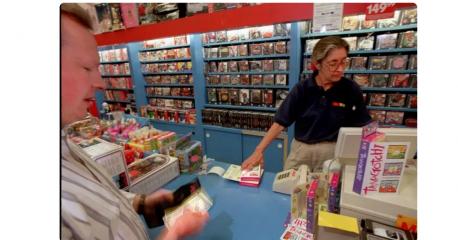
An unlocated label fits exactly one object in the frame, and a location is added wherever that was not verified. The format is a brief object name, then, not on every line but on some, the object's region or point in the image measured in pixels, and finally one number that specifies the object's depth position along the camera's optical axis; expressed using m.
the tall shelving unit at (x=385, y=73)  2.50
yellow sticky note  0.72
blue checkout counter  1.03
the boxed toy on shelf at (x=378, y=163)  0.75
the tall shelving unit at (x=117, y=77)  4.81
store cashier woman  1.48
